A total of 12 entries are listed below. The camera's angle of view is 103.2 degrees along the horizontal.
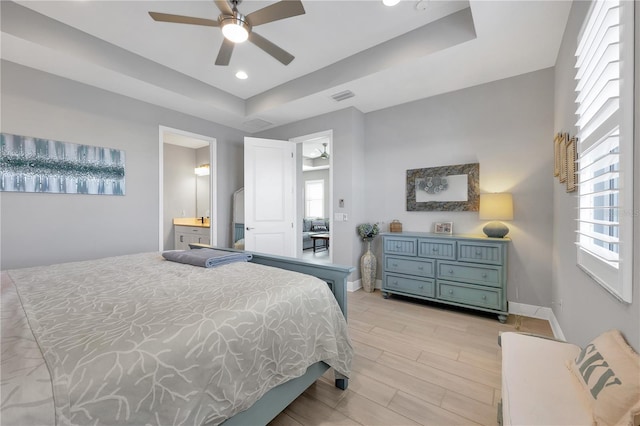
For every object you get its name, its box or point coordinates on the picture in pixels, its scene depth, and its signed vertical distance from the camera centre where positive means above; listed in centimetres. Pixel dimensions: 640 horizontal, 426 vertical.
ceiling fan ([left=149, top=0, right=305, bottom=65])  177 +143
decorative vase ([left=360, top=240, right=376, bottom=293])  364 -87
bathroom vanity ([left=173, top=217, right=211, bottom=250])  453 -39
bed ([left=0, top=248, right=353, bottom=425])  68 -45
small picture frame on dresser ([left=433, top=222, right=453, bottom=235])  319 -22
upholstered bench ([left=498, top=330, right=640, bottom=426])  75 -66
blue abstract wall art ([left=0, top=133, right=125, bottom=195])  241 +47
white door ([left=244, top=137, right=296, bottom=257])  387 +23
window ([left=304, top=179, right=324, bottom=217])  910 +46
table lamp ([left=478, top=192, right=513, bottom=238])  262 +0
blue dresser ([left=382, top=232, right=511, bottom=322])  266 -68
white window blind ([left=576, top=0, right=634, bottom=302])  94 +34
